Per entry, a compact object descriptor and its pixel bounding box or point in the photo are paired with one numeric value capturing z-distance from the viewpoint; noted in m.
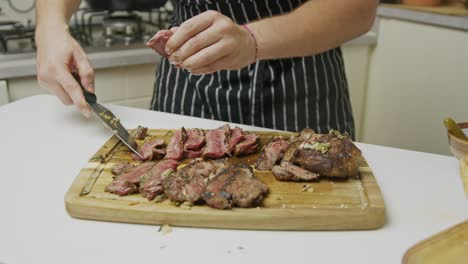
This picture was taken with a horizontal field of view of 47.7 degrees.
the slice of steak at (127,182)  0.94
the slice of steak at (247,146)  1.11
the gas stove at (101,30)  1.92
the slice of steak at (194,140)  1.11
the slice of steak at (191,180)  0.92
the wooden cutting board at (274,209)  0.87
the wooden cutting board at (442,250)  0.77
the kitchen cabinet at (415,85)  1.98
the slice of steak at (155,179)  0.94
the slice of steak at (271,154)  1.04
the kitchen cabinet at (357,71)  2.34
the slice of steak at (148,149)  1.09
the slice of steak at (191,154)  1.11
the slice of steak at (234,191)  0.90
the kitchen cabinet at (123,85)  1.81
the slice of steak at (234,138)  1.11
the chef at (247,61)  1.05
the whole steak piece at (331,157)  0.98
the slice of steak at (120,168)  1.02
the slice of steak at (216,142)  1.10
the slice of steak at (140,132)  1.20
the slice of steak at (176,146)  1.09
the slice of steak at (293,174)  0.98
